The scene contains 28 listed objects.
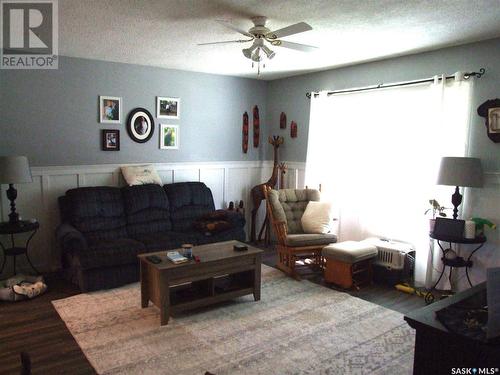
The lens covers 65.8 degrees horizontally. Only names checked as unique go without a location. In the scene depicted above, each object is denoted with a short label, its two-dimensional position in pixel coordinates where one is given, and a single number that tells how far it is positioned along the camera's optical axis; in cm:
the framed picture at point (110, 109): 476
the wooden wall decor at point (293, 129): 578
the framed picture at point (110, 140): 481
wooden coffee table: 318
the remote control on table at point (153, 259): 329
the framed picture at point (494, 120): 356
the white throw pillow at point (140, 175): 484
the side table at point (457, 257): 352
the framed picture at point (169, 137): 528
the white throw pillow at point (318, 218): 459
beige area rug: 264
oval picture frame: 499
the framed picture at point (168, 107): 521
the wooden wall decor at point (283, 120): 595
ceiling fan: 301
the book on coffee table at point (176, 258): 325
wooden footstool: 403
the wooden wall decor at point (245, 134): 605
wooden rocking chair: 437
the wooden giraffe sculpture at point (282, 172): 591
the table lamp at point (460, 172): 349
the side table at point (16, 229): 384
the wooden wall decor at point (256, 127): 615
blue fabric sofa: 386
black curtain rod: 371
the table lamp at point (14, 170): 376
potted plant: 395
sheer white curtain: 394
